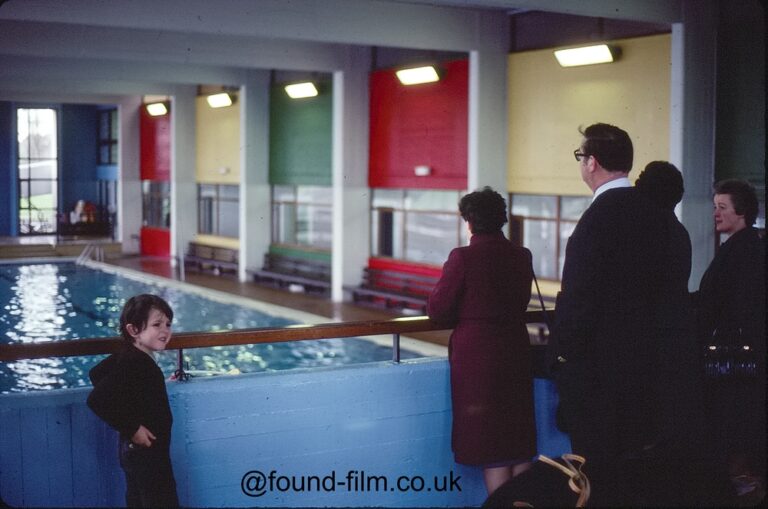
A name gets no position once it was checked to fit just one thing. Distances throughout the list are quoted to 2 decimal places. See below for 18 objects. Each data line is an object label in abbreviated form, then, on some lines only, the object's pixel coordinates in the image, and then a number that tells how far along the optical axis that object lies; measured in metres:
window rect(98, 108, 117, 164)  27.44
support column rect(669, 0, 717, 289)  9.13
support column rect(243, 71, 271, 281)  17.64
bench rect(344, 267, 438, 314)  13.71
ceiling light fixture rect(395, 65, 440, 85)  13.16
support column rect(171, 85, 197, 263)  20.38
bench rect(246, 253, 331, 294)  16.16
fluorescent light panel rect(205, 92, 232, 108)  18.64
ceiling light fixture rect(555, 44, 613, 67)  10.46
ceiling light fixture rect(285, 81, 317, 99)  16.05
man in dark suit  2.74
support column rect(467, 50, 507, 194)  12.05
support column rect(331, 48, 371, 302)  14.80
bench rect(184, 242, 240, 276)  19.09
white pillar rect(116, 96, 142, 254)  23.72
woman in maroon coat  3.27
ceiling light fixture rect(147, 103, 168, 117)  21.80
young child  2.85
